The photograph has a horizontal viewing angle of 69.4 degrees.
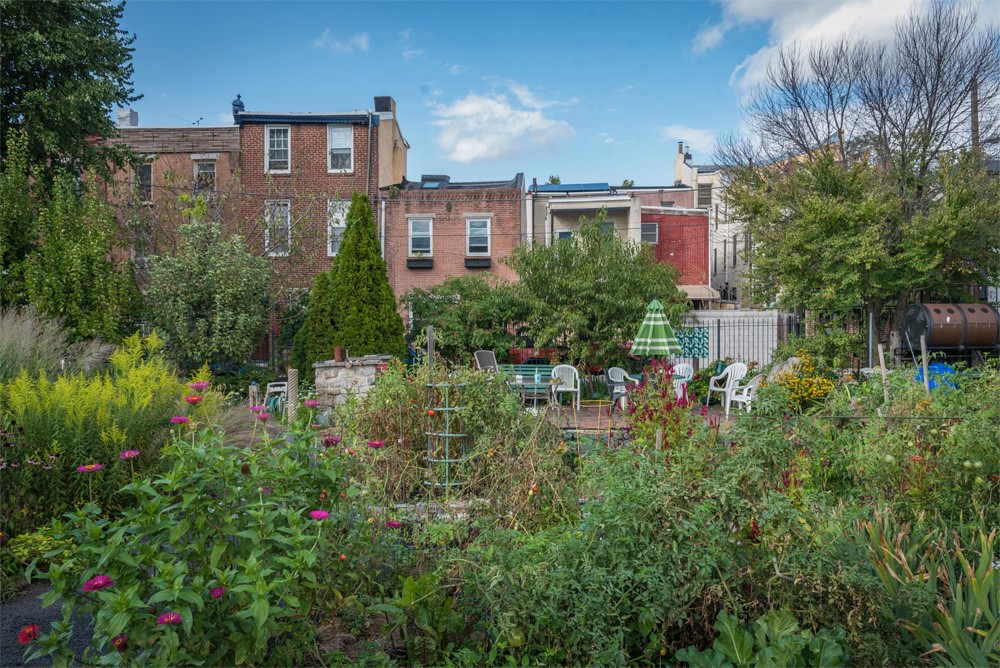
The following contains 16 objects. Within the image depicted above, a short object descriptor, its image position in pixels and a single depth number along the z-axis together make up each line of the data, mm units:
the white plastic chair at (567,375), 13666
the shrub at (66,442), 4875
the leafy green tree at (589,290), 16453
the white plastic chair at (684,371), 12389
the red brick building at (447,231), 24312
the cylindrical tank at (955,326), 13938
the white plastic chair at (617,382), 12938
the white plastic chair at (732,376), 12714
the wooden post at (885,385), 5530
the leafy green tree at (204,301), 12930
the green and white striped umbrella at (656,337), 11344
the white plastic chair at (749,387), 11901
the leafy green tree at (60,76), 13711
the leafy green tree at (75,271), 10328
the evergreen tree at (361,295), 15117
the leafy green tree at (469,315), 17250
